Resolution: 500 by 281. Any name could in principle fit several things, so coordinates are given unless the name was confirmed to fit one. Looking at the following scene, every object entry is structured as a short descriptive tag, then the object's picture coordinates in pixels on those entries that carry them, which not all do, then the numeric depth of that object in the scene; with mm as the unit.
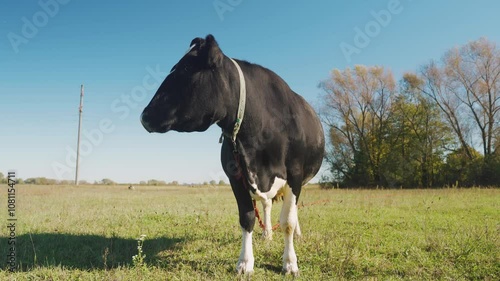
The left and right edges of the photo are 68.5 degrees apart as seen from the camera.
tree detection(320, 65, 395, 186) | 34094
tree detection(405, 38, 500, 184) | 30406
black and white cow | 3451
